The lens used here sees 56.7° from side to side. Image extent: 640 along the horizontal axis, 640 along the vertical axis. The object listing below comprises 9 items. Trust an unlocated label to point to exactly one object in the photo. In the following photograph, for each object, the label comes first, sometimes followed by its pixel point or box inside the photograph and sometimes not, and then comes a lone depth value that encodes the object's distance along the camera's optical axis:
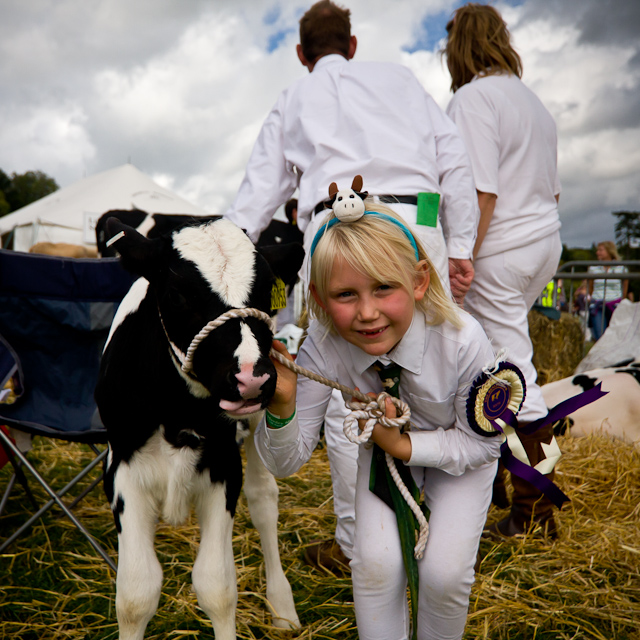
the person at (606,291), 6.76
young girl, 1.55
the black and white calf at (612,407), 4.21
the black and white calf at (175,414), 1.66
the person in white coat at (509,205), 2.76
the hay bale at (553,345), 6.40
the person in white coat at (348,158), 2.35
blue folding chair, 2.70
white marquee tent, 12.01
